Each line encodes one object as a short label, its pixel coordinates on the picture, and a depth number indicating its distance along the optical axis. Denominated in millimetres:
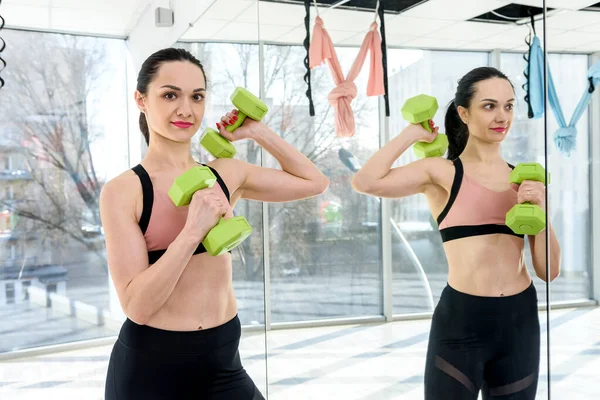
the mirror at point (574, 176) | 1780
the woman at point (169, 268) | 1279
